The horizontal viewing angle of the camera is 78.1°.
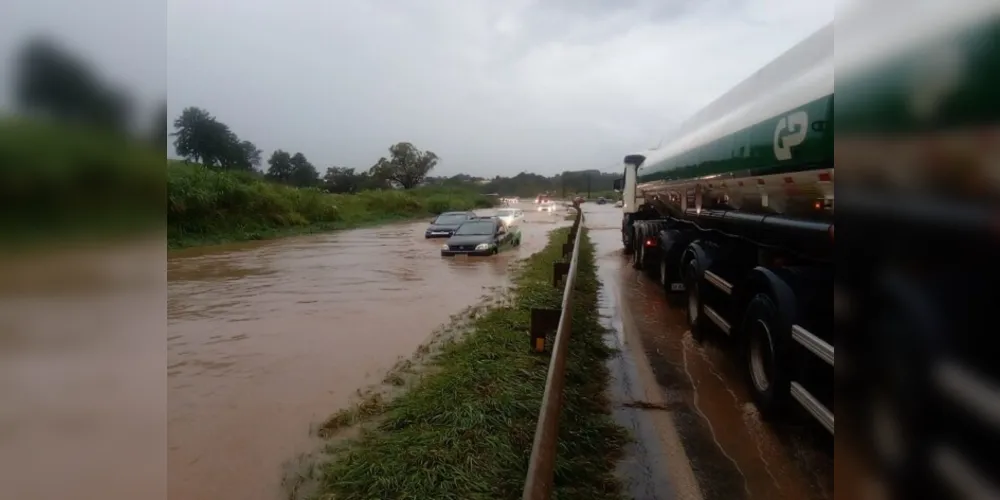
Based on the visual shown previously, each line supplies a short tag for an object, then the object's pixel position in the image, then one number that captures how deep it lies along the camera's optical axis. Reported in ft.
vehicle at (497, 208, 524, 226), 109.18
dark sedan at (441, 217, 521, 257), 62.90
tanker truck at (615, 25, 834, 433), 13.34
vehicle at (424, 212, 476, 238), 91.82
